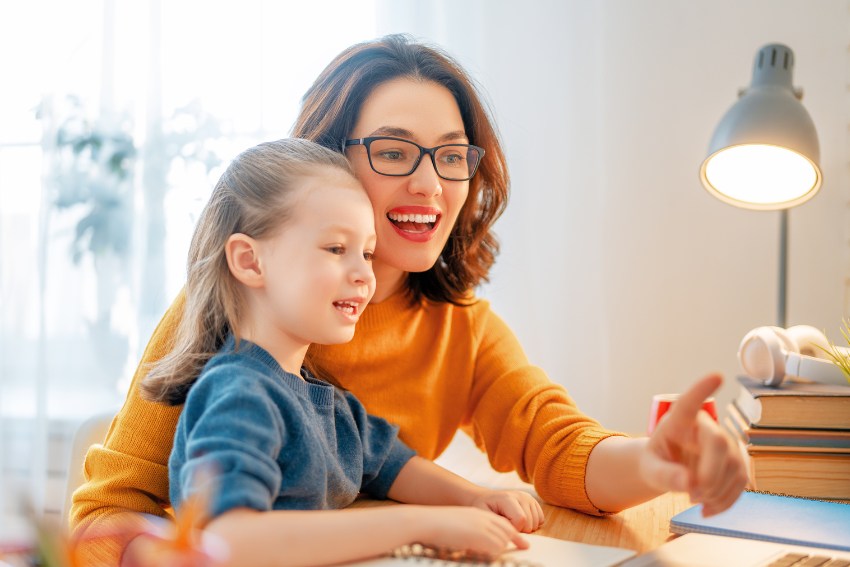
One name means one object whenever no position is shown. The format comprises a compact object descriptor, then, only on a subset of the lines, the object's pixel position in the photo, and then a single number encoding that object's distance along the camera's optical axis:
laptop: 0.77
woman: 0.94
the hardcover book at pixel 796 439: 1.09
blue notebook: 0.85
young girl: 0.70
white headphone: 1.22
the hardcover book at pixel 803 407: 1.10
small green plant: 1.13
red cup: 1.41
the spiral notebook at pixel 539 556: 0.73
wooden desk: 0.92
